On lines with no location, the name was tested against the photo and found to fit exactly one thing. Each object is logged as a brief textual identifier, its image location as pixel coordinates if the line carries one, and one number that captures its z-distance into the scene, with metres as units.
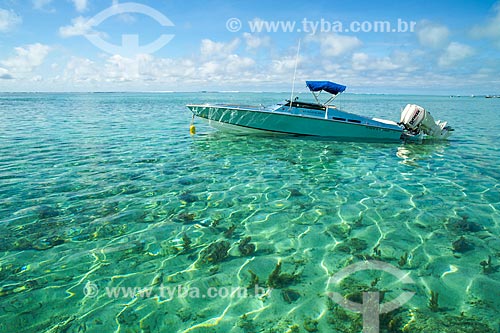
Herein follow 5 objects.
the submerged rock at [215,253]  4.83
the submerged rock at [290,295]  3.97
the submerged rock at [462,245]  5.25
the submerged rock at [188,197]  7.22
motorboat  15.39
